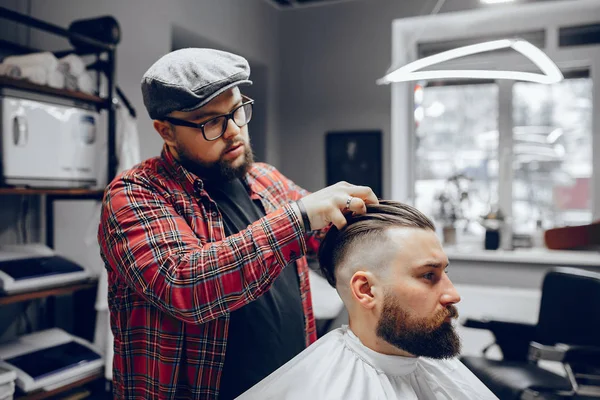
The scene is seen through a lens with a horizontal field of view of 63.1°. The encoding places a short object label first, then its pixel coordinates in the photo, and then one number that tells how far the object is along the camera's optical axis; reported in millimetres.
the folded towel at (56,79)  2125
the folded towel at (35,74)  2045
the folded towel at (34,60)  2078
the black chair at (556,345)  1964
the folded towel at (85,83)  2299
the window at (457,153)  4191
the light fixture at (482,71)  1327
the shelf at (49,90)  1899
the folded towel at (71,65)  2242
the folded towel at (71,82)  2261
